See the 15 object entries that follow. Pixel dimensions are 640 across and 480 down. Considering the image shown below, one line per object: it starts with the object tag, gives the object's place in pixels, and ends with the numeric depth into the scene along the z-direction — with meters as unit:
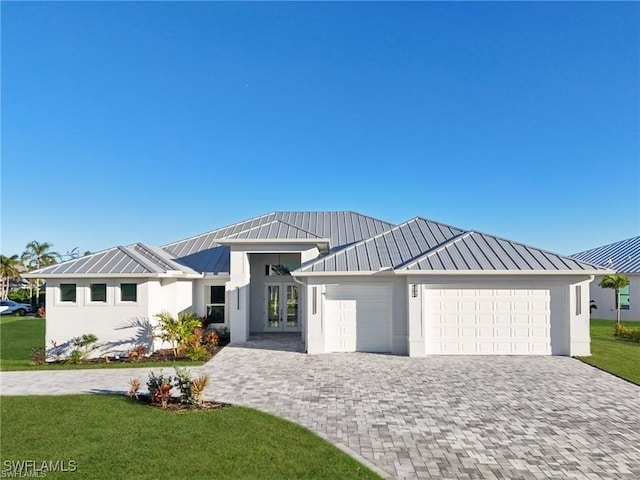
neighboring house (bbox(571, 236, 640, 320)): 24.00
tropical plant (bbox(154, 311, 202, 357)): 13.29
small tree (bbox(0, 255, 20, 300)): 45.22
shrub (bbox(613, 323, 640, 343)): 16.67
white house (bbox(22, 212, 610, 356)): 12.95
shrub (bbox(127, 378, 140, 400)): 8.43
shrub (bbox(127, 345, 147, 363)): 13.16
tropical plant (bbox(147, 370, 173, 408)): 8.00
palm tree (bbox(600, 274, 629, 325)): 20.78
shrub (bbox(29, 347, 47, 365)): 13.00
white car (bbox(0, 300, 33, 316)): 33.31
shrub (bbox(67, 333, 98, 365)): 12.98
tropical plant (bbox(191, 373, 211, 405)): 7.93
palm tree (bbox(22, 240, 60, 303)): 52.91
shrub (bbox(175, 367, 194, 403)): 7.99
